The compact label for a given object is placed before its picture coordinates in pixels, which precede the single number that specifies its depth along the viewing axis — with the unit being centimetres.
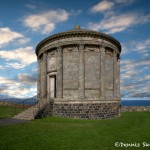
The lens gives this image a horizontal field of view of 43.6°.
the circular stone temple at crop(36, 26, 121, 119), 1889
